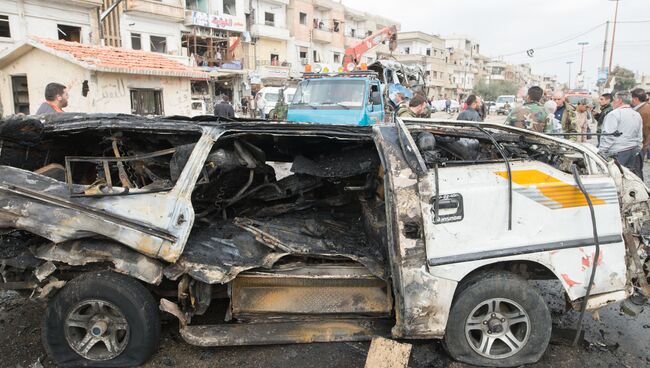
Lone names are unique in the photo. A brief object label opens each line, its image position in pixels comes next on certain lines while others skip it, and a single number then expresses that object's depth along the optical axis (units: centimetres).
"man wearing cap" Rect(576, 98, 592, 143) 1037
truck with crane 940
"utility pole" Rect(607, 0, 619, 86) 3659
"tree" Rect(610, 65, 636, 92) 5151
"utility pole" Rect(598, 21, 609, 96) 3794
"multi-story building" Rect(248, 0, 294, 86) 3575
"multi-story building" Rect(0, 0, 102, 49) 1988
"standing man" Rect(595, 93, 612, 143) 847
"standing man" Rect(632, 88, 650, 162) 712
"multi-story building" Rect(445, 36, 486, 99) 6981
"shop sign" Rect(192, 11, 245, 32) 2997
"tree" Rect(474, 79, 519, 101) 6306
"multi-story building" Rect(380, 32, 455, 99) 6047
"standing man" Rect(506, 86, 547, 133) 635
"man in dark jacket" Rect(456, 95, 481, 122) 721
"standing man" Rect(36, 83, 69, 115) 538
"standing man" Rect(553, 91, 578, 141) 875
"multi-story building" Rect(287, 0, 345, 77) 4059
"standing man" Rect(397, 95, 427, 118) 700
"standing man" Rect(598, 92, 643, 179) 636
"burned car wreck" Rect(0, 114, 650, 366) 290
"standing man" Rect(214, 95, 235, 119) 1098
